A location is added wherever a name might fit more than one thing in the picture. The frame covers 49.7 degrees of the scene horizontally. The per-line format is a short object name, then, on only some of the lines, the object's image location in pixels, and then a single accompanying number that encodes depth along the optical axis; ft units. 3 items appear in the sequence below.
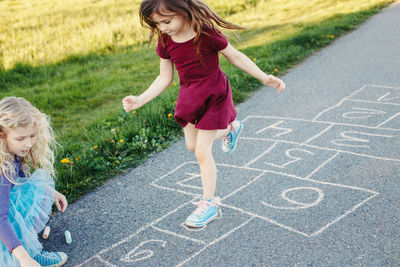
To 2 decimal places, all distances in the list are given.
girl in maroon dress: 8.43
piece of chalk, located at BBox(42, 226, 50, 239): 9.42
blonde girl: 7.72
